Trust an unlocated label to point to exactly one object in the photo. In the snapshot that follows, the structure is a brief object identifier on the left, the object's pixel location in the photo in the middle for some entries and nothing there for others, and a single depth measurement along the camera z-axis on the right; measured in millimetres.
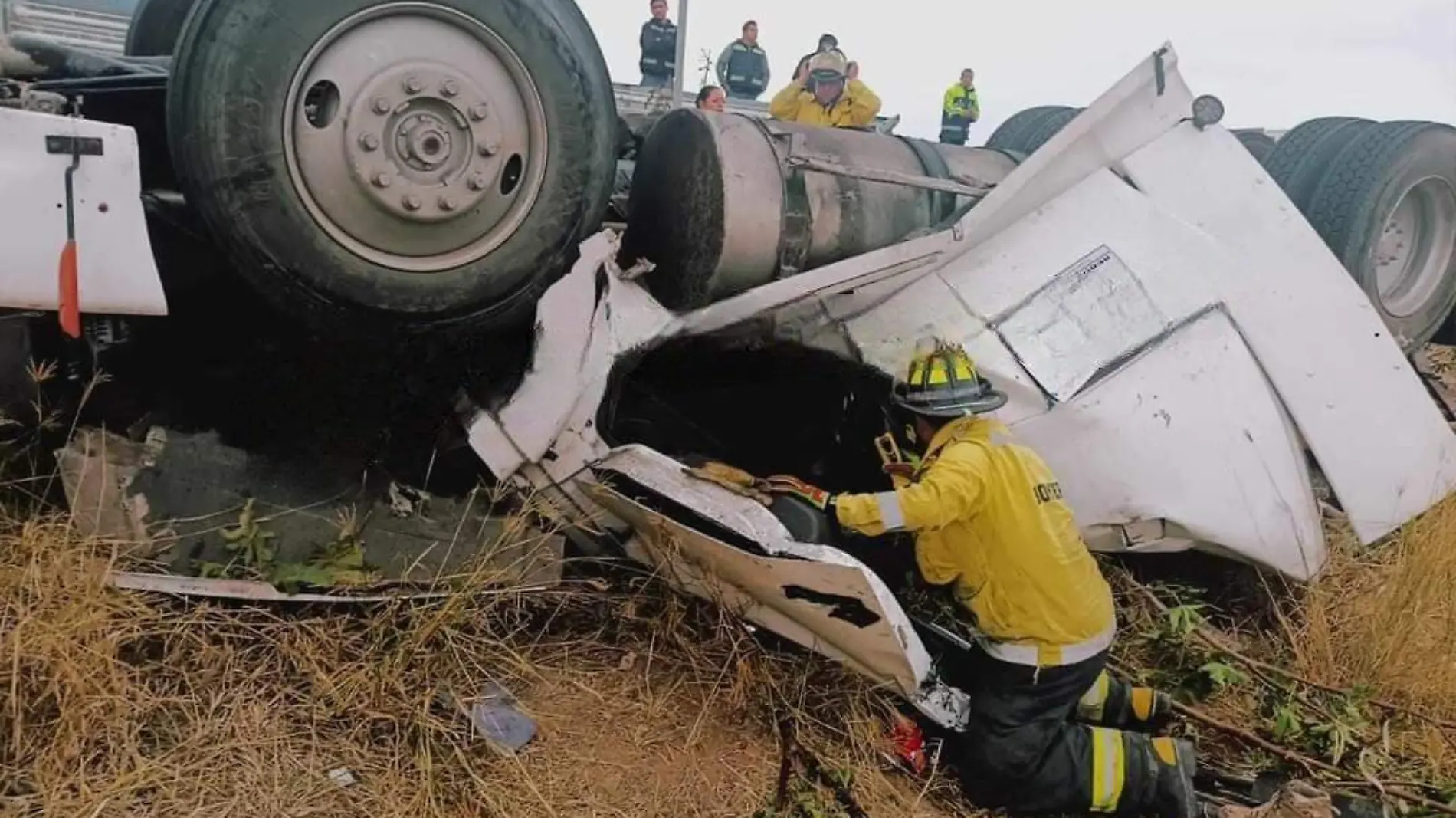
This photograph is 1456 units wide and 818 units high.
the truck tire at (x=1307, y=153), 4391
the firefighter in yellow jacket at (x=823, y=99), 7164
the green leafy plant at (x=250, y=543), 2887
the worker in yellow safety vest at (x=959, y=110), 10477
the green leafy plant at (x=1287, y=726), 3432
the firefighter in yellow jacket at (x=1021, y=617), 3133
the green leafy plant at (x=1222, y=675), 3555
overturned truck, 2430
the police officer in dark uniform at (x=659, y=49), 8500
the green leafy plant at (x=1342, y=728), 3334
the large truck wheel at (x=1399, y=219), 4277
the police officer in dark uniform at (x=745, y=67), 8664
